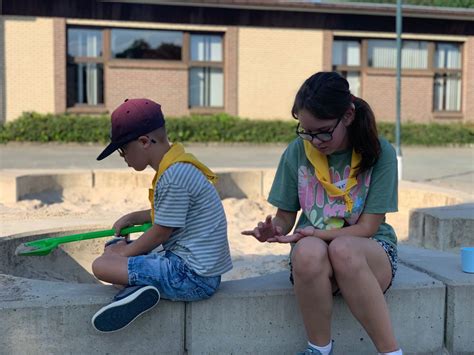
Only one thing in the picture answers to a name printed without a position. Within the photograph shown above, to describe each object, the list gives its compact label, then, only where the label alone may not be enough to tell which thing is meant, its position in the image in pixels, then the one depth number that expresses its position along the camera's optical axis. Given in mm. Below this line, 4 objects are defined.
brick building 20122
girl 2656
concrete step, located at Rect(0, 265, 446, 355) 2797
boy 2717
